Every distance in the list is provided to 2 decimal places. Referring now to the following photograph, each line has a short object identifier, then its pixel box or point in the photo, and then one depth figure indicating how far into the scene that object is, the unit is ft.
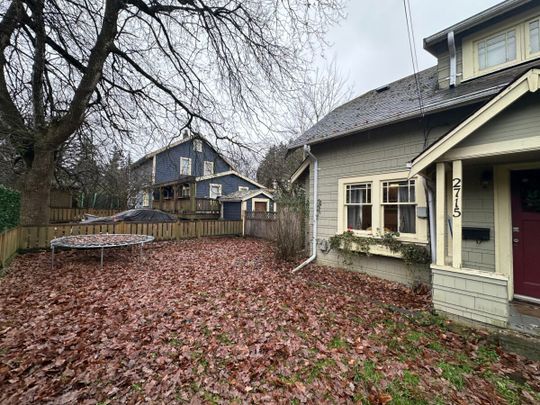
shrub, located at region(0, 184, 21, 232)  20.75
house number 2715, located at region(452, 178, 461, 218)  13.73
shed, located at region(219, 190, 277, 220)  59.87
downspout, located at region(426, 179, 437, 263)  16.59
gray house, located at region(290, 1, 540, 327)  12.73
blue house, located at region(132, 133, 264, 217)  64.95
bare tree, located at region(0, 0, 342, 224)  22.27
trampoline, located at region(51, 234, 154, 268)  22.00
